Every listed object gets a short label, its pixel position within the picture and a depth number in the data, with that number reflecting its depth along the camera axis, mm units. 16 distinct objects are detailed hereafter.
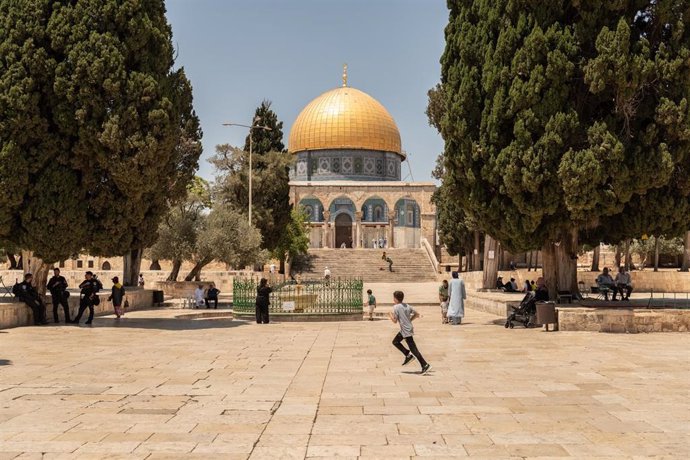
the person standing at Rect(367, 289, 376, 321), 18869
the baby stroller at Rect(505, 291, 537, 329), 15148
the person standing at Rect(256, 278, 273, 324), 17234
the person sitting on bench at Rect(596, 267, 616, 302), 19766
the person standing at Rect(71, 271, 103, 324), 15984
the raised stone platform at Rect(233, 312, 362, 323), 18406
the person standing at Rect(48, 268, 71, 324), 15797
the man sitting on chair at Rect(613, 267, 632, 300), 19859
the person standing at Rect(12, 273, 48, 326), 15281
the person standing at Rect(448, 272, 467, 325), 15977
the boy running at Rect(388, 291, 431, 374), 8898
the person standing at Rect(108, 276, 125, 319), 17828
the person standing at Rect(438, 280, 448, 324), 17058
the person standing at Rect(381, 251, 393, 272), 45931
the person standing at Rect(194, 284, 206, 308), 22188
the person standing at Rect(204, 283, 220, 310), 22531
